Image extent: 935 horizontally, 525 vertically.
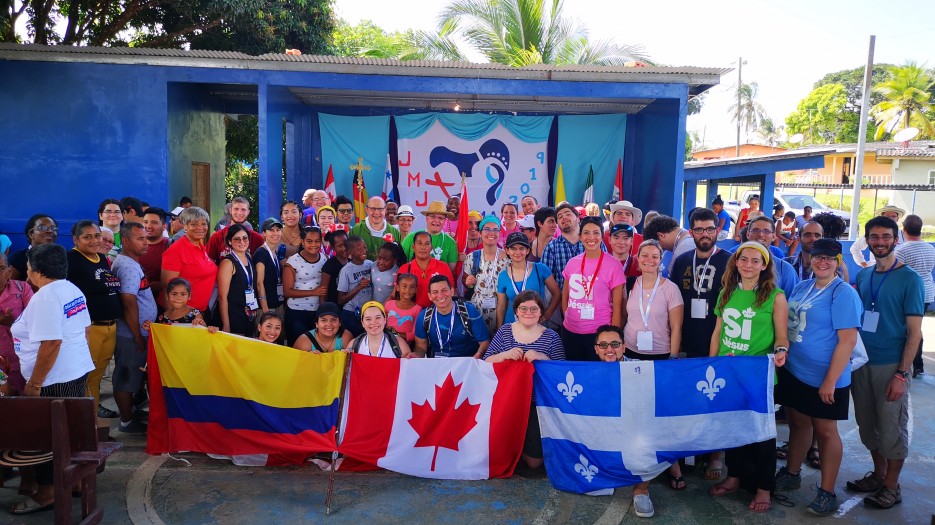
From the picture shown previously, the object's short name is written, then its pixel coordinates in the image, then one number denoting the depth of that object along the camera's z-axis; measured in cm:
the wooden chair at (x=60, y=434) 347
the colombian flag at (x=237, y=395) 454
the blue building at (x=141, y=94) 906
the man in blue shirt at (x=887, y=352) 411
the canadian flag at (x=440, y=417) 445
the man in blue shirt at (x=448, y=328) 494
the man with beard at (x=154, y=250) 533
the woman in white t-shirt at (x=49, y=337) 374
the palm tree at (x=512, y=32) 1741
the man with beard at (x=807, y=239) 596
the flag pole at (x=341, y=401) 441
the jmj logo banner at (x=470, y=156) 1161
